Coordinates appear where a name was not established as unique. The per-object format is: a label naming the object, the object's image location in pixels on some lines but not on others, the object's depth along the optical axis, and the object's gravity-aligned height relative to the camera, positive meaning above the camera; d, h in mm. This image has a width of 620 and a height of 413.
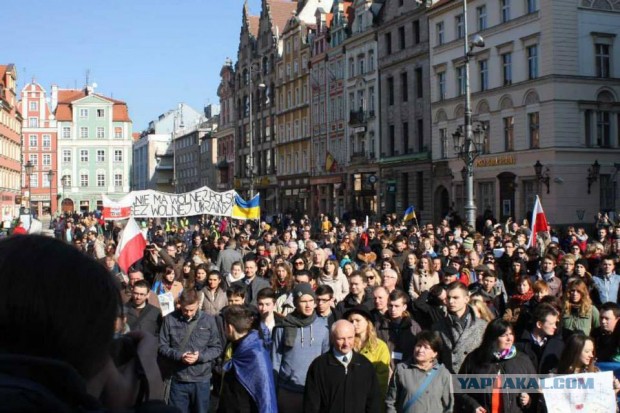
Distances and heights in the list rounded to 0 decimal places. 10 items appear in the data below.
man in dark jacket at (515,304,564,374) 6895 -1079
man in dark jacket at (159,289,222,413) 7602 -1200
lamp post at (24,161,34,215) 47219 +3828
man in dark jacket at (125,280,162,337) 8492 -924
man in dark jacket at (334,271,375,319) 9188 -848
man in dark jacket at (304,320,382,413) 5938 -1190
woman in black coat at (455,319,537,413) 6320 -1164
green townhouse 99062 +10639
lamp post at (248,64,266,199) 42806 +3137
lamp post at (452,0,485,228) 22219 +2340
